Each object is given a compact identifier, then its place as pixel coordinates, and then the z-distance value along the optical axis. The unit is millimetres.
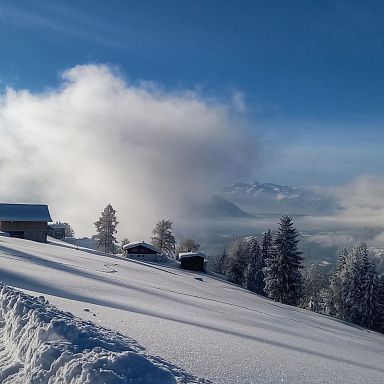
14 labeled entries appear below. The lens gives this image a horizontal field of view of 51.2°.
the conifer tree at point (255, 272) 70688
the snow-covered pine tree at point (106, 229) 82938
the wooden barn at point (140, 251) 74062
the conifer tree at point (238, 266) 79438
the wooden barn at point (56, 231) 90594
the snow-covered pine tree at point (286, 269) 52719
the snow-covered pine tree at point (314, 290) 76825
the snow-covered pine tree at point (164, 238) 91312
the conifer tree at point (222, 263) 94181
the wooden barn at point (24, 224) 63231
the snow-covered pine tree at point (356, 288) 54312
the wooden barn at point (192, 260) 71688
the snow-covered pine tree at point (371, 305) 53750
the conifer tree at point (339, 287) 57731
